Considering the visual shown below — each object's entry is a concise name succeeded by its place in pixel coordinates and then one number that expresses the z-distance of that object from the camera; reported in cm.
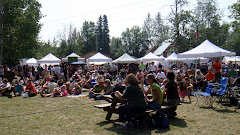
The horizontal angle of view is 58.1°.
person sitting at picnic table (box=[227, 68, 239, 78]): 1212
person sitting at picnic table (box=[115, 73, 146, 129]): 509
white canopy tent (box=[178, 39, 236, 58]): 1304
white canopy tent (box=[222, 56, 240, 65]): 3661
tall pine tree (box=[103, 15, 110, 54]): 7021
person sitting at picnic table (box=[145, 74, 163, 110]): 540
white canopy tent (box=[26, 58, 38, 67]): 3241
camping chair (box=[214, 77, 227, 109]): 775
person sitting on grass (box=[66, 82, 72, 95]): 1157
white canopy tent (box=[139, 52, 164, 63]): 2398
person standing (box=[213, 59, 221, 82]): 1235
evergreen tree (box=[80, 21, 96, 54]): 7944
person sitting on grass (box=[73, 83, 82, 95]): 1143
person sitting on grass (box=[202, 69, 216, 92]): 1058
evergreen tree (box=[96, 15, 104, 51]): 7119
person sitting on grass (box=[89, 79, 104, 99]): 999
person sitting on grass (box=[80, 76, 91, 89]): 1370
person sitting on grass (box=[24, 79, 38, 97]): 1103
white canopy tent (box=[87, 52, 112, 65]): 2270
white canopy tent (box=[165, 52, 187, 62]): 2596
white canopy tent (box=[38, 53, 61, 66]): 2362
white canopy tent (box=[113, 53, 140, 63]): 2260
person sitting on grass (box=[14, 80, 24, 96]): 1135
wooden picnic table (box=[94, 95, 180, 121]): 578
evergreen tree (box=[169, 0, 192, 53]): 2860
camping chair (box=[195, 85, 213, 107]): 769
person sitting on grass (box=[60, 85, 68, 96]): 1112
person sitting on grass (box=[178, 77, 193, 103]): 888
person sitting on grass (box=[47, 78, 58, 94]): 1114
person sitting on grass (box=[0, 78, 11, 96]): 1116
